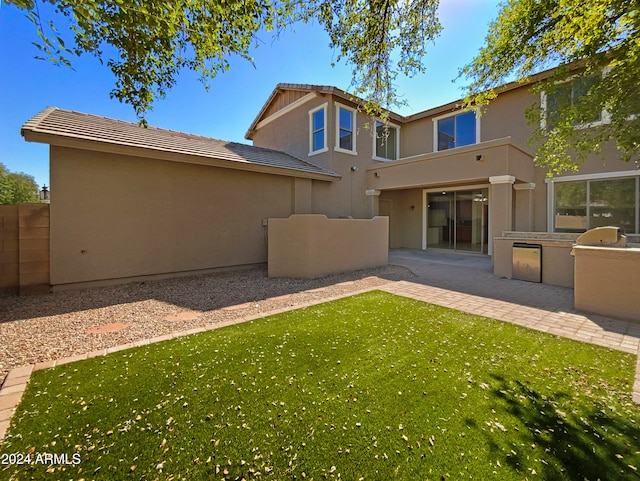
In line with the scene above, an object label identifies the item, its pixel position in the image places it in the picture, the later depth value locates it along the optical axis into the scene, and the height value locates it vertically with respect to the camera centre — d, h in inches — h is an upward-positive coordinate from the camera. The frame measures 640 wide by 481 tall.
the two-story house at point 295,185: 292.0 +78.3
